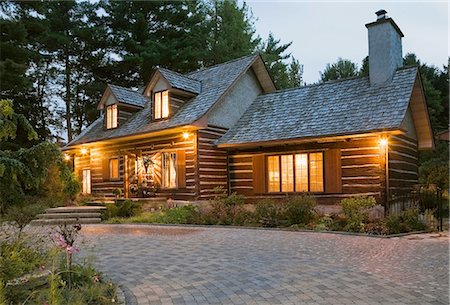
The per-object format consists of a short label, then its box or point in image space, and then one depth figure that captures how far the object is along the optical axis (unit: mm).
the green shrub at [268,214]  13404
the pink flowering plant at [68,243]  5160
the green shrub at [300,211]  13219
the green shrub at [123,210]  16875
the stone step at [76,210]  16875
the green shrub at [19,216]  8459
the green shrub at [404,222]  11352
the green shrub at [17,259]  4934
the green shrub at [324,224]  12320
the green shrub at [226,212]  14156
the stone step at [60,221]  15523
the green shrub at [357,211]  11891
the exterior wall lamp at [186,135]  17781
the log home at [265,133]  15211
